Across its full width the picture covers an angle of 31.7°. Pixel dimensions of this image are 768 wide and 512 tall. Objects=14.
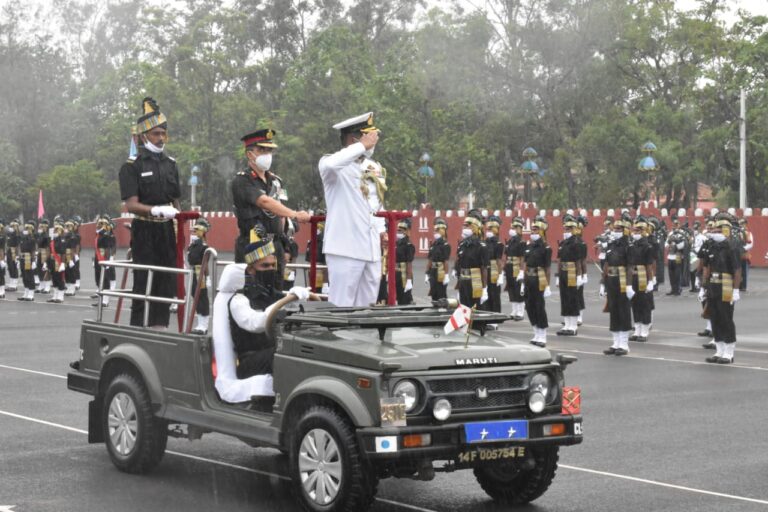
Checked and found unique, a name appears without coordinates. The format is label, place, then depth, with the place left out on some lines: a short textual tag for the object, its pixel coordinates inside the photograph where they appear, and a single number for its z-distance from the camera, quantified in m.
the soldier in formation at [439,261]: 25.23
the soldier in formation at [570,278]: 22.91
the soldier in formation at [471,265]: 22.81
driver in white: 8.68
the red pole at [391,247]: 9.48
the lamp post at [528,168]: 50.94
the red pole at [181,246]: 9.48
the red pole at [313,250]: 9.93
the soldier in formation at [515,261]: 25.23
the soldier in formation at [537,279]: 21.41
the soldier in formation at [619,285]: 19.89
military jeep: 7.46
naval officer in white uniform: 9.84
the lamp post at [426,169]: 57.56
